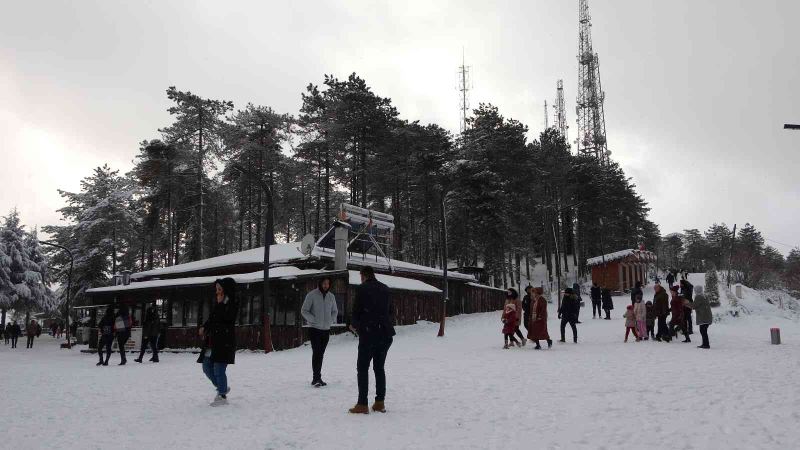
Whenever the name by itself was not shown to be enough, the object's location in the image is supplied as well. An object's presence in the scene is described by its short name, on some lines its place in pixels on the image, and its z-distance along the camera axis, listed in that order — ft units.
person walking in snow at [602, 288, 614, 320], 84.38
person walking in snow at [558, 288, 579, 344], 54.34
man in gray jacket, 30.76
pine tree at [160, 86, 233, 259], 130.00
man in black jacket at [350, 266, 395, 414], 22.29
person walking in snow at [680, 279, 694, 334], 54.70
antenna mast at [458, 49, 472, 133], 205.05
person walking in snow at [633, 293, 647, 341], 56.54
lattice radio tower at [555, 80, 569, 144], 263.70
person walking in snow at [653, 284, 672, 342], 54.39
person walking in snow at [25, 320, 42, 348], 114.52
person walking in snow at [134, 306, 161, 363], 55.31
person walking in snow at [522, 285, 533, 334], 53.34
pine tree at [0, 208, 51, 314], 141.59
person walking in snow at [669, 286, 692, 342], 53.16
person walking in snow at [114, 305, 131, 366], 51.41
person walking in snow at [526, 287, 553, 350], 51.29
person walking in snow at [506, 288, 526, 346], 52.70
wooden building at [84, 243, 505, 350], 70.18
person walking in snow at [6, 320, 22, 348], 113.60
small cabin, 136.60
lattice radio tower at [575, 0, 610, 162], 236.22
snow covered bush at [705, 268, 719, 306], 97.45
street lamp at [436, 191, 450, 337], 76.80
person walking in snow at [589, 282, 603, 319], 85.46
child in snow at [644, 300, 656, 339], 56.90
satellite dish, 80.43
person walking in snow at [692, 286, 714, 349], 47.62
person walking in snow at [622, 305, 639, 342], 56.80
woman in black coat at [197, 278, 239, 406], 24.30
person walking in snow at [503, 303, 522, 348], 53.42
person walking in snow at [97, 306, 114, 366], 52.45
